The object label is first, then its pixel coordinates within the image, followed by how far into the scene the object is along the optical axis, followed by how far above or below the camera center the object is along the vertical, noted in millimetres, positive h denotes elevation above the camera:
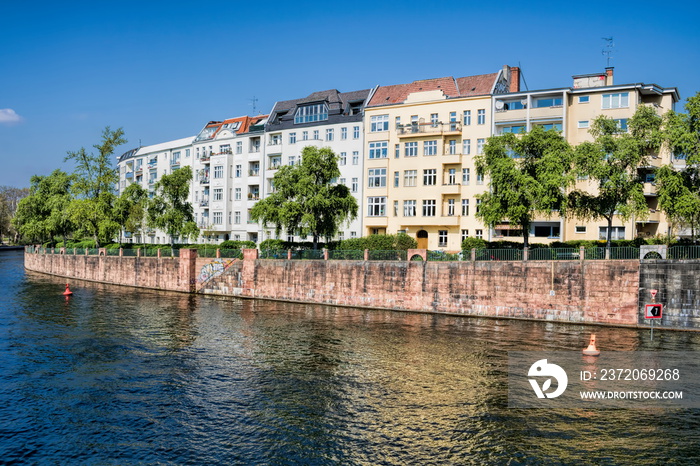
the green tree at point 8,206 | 153750 +8803
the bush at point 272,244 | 61906 -552
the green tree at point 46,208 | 88938 +4888
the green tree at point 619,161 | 40844 +6263
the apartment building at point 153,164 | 92062 +13254
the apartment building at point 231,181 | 76188 +8230
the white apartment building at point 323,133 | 66750 +13668
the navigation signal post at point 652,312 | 33438 -4156
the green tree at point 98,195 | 76375 +6188
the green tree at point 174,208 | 66812 +3725
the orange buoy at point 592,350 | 28422 -5553
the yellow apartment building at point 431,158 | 60219 +9384
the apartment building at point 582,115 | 55250 +13313
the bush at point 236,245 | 63656 -701
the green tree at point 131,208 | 76688 +4058
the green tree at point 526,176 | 43094 +5264
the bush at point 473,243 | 51125 -148
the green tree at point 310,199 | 52844 +3927
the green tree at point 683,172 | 38156 +5218
